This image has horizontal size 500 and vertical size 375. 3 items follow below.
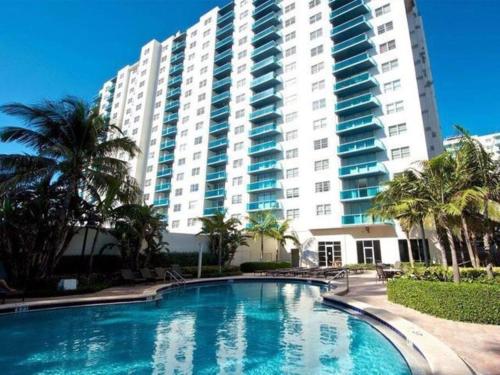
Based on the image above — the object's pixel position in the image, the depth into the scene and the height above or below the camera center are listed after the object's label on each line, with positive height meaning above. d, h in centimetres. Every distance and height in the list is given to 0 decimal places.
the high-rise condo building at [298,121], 3102 +1782
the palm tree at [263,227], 3139 +353
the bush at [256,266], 2936 -47
